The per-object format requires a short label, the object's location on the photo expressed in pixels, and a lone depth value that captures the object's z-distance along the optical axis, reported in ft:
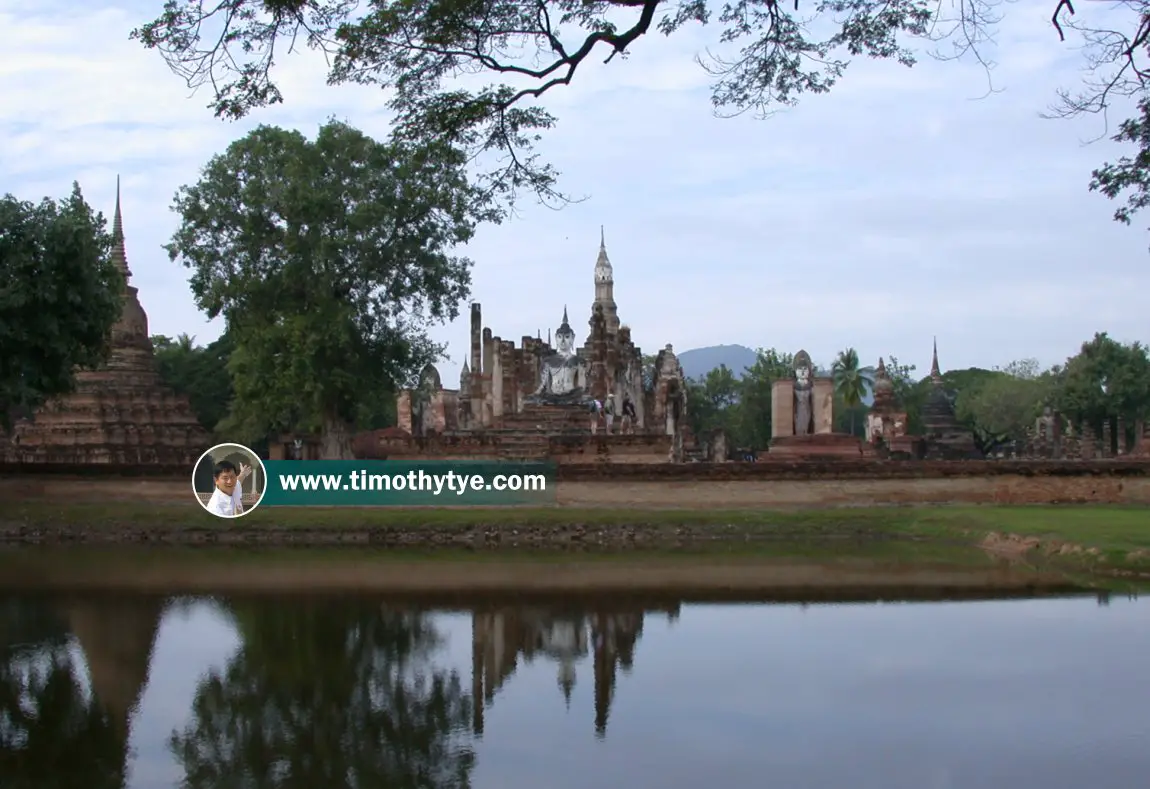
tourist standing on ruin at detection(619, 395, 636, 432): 125.27
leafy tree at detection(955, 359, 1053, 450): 209.67
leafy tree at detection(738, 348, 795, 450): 215.51
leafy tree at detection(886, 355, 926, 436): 237.82
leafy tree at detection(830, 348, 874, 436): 230.48
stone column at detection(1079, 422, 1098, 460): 151.35
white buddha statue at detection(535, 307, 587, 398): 131.34
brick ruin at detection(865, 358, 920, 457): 142.82
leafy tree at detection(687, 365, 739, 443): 240.73
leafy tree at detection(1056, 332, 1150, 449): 176.24
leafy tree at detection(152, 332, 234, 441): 179.93
